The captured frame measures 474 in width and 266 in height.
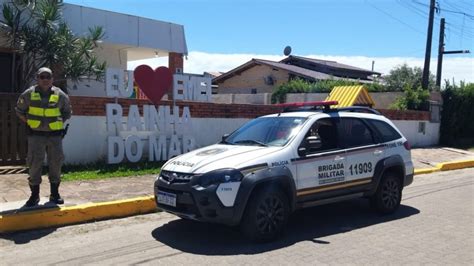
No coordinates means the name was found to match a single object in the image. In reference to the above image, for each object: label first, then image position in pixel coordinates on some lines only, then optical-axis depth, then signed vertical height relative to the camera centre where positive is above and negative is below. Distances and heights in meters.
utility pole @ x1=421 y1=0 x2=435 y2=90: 23.86 +2.90
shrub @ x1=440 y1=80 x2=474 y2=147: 20.16 -0.47
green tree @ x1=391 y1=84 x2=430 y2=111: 19.83 +0.06
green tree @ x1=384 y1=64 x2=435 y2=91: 45.67 +2.83
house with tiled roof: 36.41 +1.92
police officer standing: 6.86 -0.42
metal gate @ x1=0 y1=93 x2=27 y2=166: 9.45 -0.82
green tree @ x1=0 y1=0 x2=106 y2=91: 12.57 +1.24
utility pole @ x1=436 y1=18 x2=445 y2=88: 28.77 +2.69
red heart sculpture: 11.25 +0.30
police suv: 5.69 -0.90
